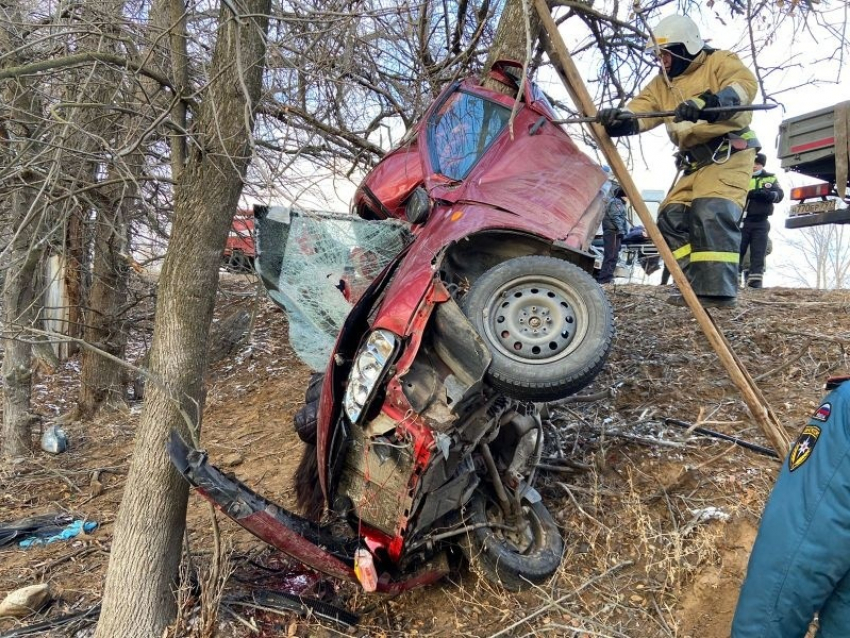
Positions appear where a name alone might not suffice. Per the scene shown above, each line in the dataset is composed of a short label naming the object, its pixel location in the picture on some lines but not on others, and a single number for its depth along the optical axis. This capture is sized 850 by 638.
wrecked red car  2.72
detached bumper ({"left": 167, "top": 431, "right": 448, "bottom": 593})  2.68
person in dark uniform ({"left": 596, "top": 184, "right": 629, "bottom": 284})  7.27
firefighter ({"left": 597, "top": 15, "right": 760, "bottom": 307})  4.32
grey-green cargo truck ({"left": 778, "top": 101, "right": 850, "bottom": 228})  5.00
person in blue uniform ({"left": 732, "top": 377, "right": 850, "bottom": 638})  1.44
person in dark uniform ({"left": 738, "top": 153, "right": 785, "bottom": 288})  6.77
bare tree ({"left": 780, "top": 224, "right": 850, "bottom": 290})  34.97
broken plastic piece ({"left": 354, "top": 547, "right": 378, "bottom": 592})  2.79
